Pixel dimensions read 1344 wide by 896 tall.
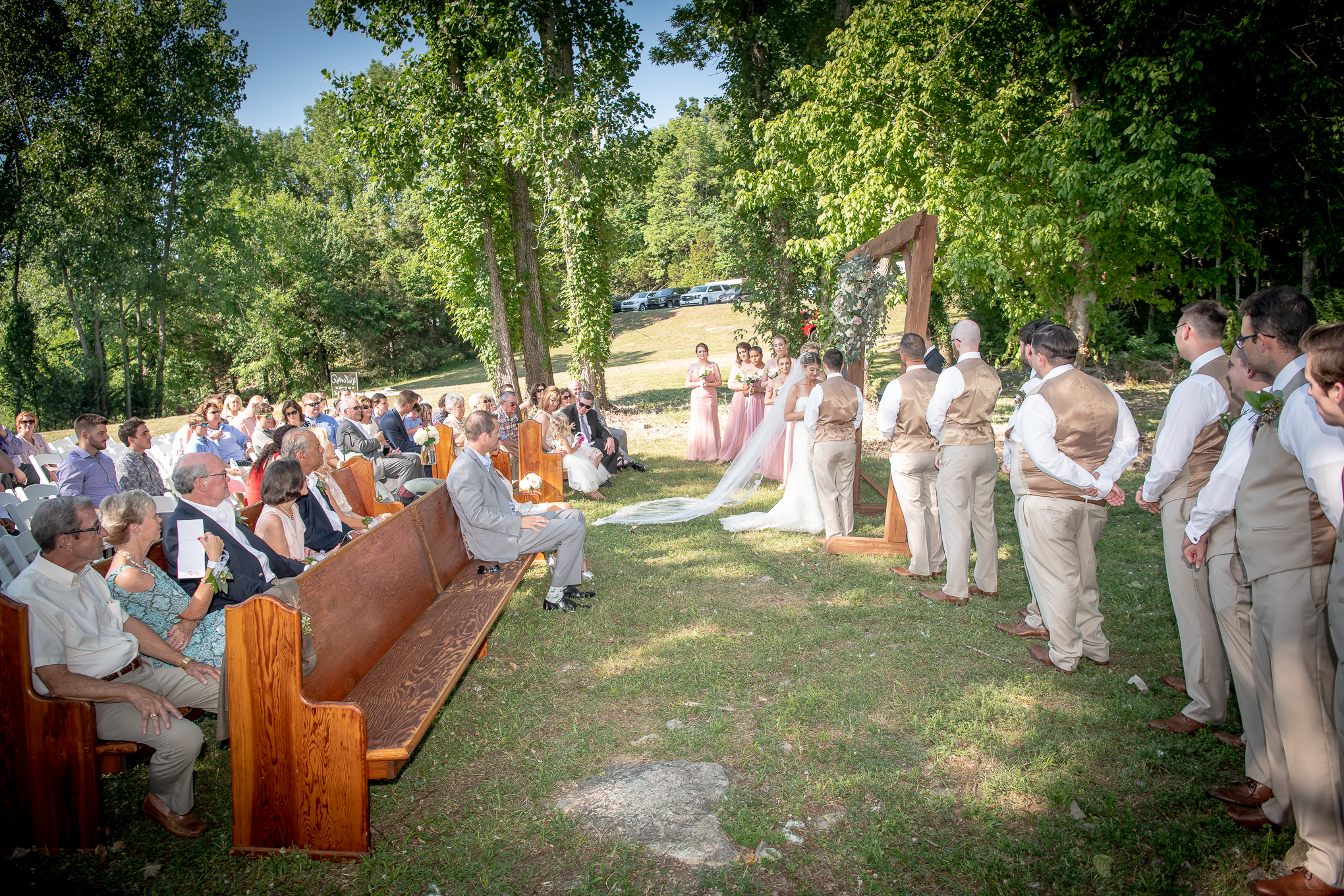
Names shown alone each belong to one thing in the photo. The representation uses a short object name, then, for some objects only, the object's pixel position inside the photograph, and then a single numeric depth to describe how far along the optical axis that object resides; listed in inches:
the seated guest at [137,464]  303.1
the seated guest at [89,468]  295.0
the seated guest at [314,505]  219.0
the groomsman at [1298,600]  108.0
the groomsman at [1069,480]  176.6
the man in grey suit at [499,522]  228.7
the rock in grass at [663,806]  129.6
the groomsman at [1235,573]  132.6
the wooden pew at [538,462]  378.9
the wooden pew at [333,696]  124.4
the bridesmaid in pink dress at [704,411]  512.1
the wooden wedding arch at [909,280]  279.9
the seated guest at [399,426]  424.8
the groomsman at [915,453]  255.0
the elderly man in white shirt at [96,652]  127.6
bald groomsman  226.5
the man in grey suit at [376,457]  406.0
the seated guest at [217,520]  157.9
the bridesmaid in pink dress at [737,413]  494.3
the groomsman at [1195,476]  155.2
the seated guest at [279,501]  181.0
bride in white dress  333.7
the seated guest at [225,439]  411.2
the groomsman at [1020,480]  192.6
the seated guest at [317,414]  428.5
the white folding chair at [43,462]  390.0
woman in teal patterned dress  144.9
